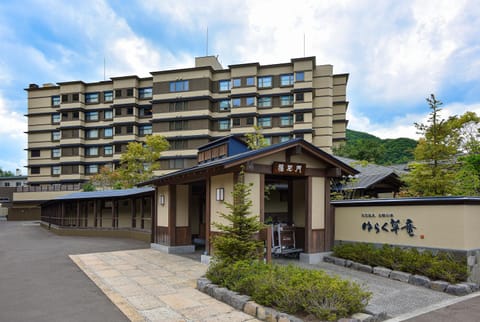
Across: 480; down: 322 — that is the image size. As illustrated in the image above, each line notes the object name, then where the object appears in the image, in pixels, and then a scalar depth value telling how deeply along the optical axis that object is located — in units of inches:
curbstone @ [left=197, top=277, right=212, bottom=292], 308.1
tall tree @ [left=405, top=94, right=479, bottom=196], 461.1
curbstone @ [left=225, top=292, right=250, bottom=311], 257.0
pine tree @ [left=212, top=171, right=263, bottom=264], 325.1
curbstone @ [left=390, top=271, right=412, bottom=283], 336.8
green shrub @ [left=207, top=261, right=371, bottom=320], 225.1
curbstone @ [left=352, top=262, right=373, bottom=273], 373.7
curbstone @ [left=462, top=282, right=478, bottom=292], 310.8
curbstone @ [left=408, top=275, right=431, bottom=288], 320.5
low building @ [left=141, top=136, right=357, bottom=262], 405.1
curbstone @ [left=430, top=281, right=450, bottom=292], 307.5
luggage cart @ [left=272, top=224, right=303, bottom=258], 445.7
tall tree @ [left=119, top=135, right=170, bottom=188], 1376.7
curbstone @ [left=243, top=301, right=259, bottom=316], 244.2
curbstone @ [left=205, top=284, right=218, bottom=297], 294.4
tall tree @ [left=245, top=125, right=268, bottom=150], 933.9
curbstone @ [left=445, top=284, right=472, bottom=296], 299.0
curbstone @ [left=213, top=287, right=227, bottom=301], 279.0
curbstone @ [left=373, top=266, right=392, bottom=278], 354.3
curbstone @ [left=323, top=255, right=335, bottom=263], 429.7
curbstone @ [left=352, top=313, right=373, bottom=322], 220.8
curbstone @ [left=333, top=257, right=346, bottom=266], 412.2
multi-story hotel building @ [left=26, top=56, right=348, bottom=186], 1706.4
